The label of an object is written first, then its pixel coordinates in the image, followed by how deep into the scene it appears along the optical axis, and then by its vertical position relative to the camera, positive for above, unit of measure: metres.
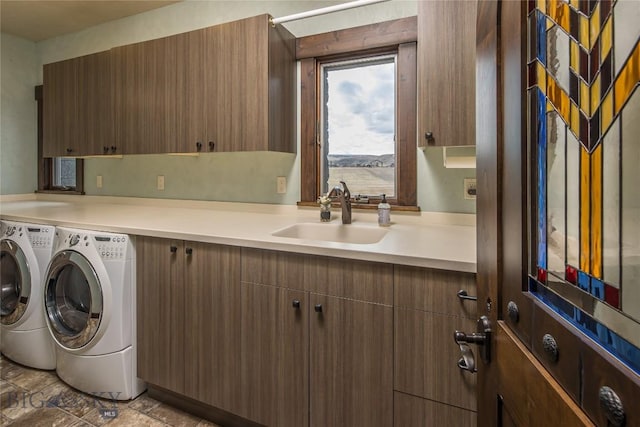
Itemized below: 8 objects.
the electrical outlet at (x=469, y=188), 1.89 +0.12
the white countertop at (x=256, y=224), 1.33 -0.06
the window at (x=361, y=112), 1.99 +0.58
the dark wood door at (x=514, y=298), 0.42 -0.14
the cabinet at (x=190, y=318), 1.65 -0.51
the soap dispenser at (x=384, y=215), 1.96 -0.02
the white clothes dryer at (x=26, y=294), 2.16 -0.49
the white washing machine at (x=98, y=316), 1.86 -0.54
